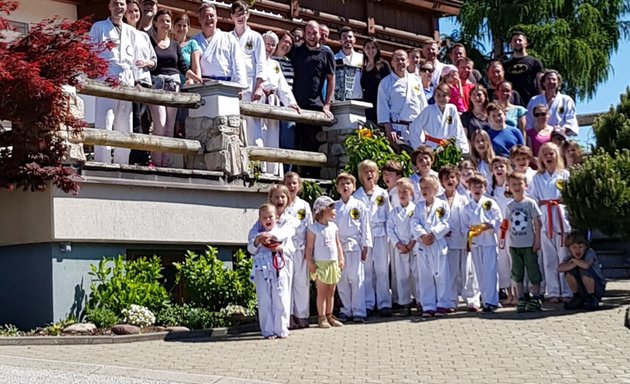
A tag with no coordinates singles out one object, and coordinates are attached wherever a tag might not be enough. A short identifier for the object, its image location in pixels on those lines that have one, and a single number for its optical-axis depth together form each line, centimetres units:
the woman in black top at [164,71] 1377
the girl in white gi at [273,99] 1492
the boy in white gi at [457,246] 1326
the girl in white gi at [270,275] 1152
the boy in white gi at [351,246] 1296
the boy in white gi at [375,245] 1329
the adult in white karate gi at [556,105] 1641
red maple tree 1162
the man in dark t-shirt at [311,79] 1541
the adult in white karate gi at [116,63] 1318
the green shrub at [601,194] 1266
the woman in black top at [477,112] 1541
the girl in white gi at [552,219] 1357
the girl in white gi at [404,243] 1322
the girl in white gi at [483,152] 1448
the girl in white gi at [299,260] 1240
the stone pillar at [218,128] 1371
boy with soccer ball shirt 1311
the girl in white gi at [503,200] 1378
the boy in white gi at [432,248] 1304
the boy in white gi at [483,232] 1321
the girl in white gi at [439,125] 1513
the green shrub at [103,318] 1193
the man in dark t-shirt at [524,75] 1731
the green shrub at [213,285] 1290
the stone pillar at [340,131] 1532
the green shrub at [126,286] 1234
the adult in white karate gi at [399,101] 1554
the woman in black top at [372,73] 1631
